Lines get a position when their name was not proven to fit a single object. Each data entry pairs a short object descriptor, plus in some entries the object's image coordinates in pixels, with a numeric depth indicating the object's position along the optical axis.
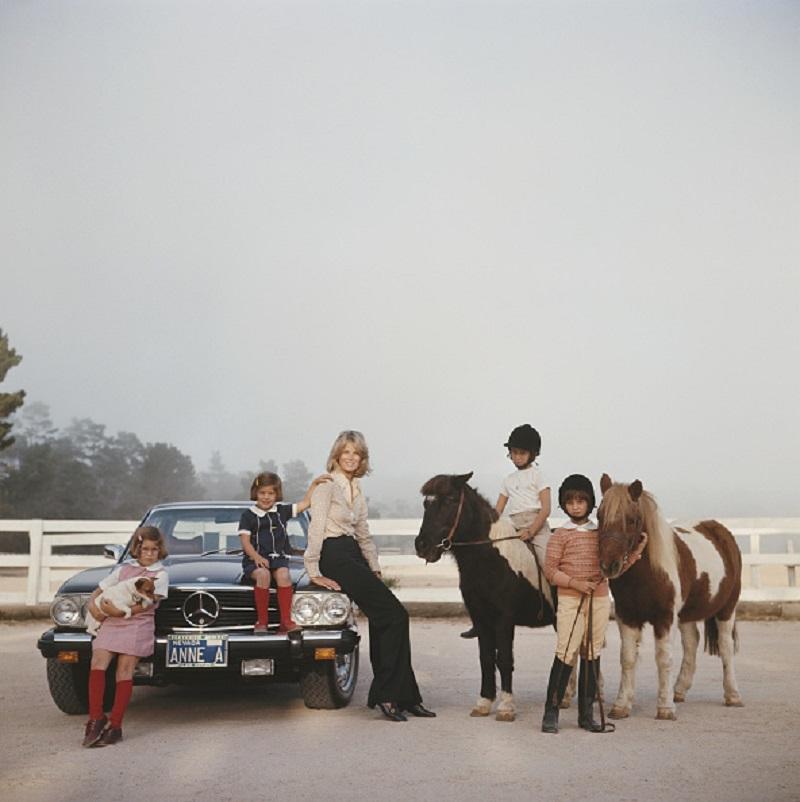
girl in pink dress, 7.87
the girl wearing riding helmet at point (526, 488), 9.34
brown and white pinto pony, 8.57
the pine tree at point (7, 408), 46.81
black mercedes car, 8.42
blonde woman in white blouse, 8.74
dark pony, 8.72
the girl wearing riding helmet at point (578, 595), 8.43
